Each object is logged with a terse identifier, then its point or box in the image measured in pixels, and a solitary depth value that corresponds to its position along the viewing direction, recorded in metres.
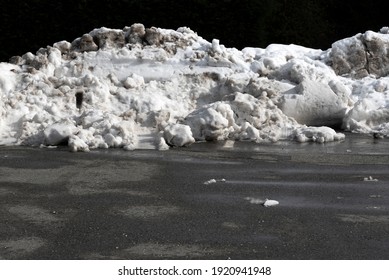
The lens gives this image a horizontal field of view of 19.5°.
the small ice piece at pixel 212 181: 10.93
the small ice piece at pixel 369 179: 11.15
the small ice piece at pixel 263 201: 9.61
